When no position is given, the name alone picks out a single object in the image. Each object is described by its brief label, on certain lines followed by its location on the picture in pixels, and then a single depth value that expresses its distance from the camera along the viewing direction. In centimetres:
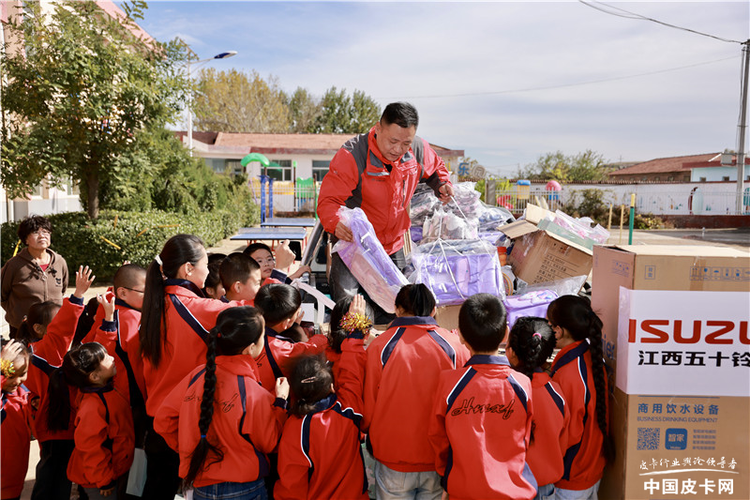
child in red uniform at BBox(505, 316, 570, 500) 206
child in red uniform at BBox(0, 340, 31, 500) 235
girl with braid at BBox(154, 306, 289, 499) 195
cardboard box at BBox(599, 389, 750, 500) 209
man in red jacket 331
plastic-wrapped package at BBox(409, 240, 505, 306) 347
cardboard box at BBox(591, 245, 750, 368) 201
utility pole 2045
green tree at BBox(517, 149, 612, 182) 3591
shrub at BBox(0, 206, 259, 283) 867
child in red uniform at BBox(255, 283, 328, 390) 236
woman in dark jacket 413
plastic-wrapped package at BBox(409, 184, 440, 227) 462
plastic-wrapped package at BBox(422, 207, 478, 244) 414
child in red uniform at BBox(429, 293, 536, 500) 190
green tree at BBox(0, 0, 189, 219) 771
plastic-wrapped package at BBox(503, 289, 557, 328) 349
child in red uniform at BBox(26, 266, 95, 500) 257
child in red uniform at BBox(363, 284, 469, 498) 214
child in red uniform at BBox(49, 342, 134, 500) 236
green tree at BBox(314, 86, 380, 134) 3828
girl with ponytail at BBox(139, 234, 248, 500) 227
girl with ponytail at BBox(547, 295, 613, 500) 215
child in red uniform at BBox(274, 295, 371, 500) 203
